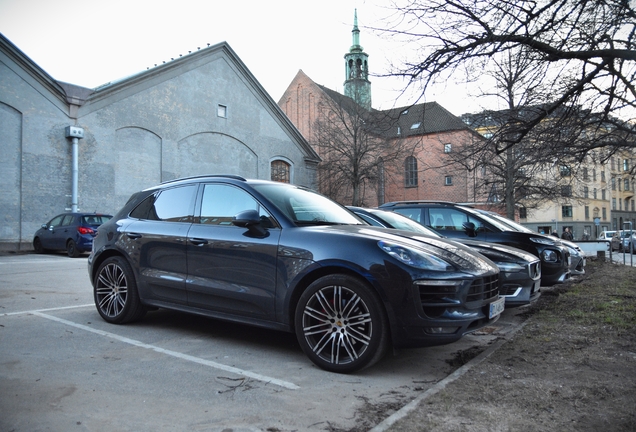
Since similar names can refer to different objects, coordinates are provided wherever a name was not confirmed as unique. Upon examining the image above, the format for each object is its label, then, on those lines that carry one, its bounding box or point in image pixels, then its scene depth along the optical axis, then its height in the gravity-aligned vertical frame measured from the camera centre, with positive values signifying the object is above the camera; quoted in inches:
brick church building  1599.4 +304.8
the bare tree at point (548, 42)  253.9 +102.7
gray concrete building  776.3 +199.9
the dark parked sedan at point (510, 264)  256.9 -17.6
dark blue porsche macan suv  153.0 -13.1
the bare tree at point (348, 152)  1567.4 +266.3
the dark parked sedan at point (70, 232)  654.5 +8.2
